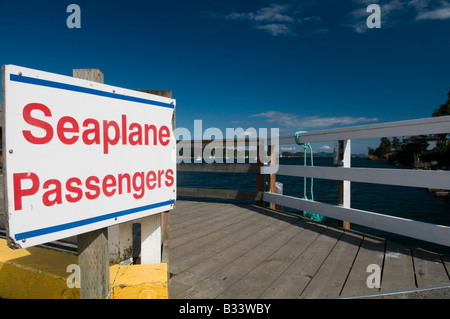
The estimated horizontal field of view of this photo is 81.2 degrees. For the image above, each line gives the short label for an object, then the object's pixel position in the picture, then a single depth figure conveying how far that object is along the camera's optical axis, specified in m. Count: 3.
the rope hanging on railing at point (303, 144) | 4.22
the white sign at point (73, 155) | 1.01
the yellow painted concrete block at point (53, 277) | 1.46
